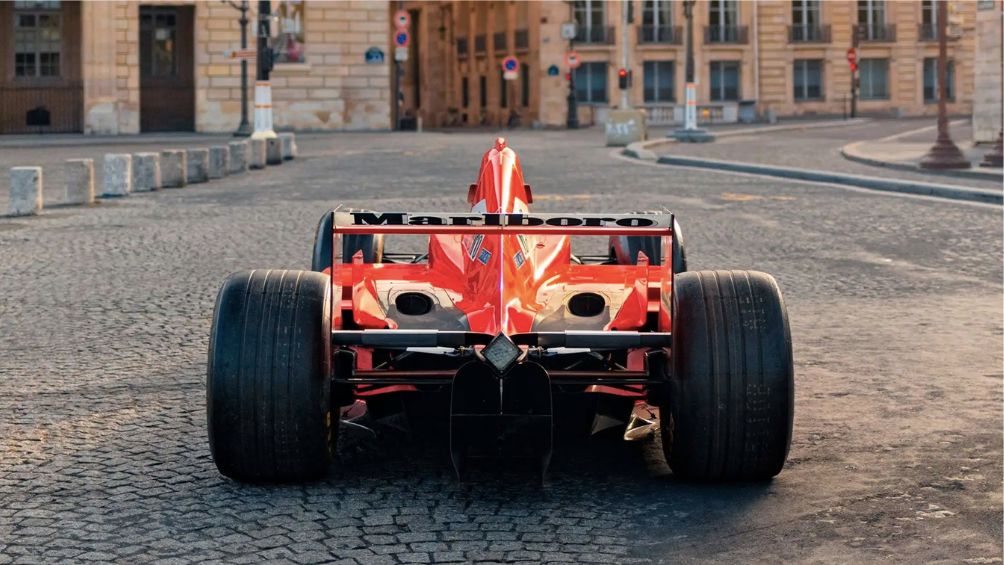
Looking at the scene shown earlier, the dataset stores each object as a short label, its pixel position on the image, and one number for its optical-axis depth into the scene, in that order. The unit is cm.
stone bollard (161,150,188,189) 2084
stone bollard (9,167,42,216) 1645
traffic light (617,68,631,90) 4797
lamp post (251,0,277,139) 2953
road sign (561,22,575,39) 5722
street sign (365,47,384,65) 4984
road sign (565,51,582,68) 5803
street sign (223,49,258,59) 3262
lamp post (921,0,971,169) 2392
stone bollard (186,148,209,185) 2172
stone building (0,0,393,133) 4597
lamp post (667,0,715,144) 3738
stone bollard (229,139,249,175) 2434
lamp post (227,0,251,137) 4172
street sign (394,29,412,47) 5269
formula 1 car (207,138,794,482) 451
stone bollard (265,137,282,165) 2734
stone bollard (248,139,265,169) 2562
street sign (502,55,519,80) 5775
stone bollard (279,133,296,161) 2962
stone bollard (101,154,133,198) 1919
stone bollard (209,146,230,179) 2288
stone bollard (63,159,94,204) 1786
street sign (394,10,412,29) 5391
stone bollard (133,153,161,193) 1997
